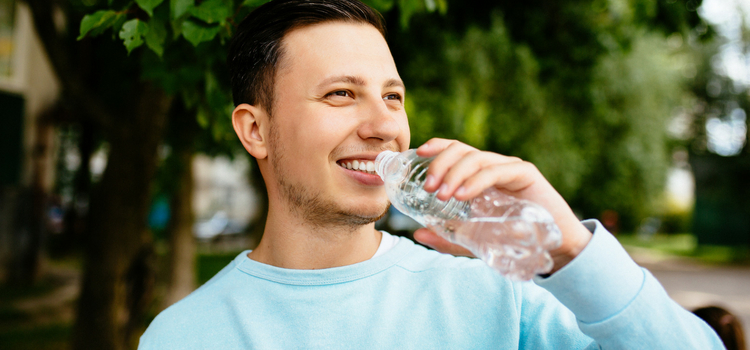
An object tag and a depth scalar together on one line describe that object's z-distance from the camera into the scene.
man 1.44
